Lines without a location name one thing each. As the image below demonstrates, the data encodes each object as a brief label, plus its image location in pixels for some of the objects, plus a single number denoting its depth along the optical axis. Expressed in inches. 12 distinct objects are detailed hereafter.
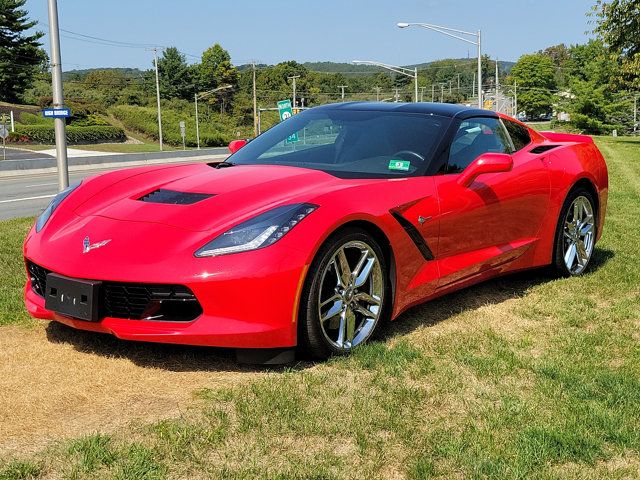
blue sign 419.8
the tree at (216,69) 4138.8
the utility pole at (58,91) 402.9
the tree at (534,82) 4794.8
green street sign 811.4
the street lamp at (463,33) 1270.9
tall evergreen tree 2549.2
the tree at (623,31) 1317.7
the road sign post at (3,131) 1451.8
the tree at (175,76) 3843.5
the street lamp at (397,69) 1418.2
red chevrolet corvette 136.4
